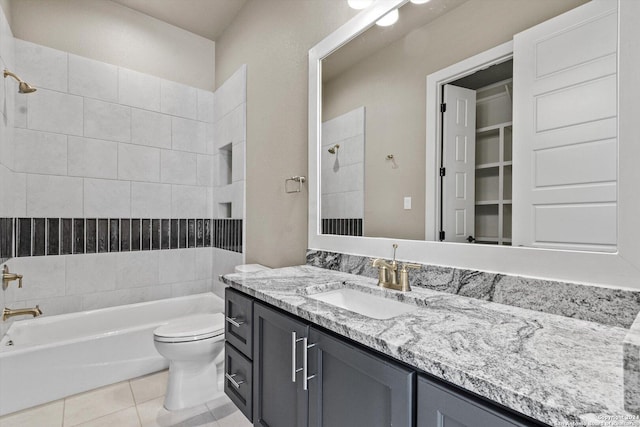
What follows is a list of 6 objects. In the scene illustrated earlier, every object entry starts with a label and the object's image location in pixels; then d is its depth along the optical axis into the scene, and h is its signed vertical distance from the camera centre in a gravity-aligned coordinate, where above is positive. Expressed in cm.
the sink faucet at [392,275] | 124 -25
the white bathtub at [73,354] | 186 -92
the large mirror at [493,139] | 85 +26
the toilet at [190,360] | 186 -90
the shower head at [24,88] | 212 +82
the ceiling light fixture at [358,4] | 157 +105
